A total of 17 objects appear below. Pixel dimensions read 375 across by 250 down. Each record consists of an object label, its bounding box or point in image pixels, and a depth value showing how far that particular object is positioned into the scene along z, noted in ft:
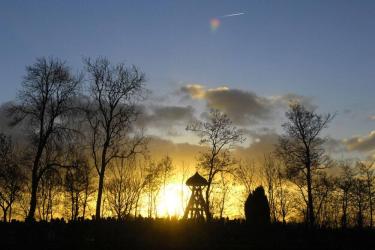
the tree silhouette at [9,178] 130.00
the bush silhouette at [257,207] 87.35
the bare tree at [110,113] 97.81
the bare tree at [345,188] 163.03
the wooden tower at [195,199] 90.04
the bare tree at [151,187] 162.20
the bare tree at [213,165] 123.95
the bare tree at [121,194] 159.02
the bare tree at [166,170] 169.27
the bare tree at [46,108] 91.25
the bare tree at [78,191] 150.25
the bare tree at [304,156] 111.96
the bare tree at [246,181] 170.33
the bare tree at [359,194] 168.96
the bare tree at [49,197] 156.15
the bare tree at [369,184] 171.83
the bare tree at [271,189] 168.55
